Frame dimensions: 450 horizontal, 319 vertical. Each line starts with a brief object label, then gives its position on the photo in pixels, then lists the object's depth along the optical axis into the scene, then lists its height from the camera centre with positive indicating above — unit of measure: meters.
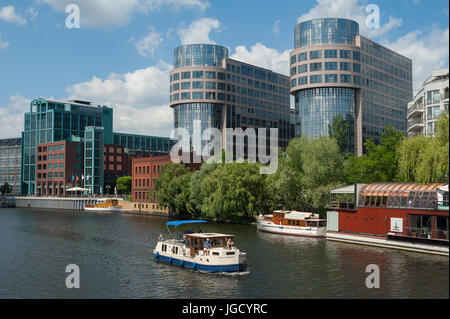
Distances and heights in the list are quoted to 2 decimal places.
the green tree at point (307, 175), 84.69 +2.05
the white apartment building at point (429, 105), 91.81 +16.82
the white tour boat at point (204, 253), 46.03 -7.11
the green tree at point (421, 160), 54.62 +3.42
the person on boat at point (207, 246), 47.15 -6.19
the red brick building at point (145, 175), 146.25 +3.57
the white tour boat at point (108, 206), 161.76 -7.34
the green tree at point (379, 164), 79.56 +3.99
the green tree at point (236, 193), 94.56 -1.48
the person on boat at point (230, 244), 48.00 -6.03
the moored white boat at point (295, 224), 77.44 -6.66
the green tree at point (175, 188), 116.32 -0.62
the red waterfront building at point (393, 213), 52.88 -3.53
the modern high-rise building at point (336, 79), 153.12 +36.44
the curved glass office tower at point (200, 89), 196.00 +41.04
